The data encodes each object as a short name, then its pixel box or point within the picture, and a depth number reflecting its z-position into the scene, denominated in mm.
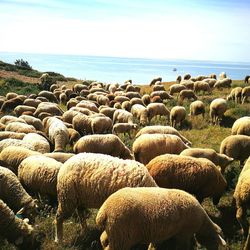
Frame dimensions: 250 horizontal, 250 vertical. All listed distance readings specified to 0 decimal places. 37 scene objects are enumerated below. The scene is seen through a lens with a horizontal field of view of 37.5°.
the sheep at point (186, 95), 26494
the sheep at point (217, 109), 19766
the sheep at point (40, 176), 8695
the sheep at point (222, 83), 32000
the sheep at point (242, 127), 14807
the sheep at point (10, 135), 13117
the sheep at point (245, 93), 24483
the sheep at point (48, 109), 20544
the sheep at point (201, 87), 29859
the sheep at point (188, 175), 8281
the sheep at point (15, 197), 7902
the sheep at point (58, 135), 13944
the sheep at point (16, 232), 6555
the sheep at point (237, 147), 12328
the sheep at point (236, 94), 25188
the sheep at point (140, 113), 20547
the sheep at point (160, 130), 13647
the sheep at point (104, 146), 11781
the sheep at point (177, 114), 19500
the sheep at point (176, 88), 30141
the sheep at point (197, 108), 20686
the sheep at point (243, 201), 7117
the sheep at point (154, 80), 42659
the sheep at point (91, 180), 6891
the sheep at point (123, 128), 17406
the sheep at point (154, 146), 11062
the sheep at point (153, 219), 5555
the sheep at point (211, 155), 10453
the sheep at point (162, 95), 27516
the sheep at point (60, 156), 10330
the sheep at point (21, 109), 20797
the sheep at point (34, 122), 17156
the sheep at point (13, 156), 9875
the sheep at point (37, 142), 12266
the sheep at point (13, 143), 11452
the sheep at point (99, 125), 16938
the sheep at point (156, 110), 21047
